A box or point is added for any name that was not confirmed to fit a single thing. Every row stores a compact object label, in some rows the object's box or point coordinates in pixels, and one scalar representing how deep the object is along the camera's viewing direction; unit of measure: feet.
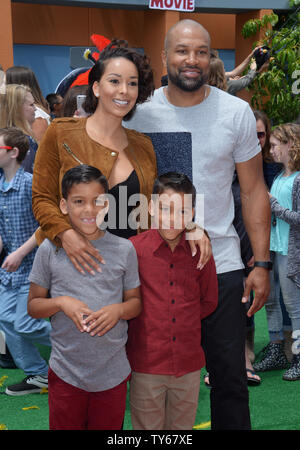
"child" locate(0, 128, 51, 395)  12.03
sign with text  31.73
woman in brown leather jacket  7.11
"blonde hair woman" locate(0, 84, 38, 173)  13.11
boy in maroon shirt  7.15
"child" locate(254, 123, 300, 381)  12.87
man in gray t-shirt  7.67
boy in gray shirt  6.77
